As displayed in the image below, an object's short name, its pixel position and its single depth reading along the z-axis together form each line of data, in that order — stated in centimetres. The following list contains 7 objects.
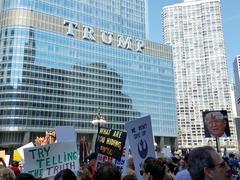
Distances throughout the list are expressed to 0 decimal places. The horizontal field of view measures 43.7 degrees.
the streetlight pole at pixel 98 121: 2322
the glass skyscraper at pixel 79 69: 8481
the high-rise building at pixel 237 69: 17081
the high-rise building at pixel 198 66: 17362
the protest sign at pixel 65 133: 941
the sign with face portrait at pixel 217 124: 1855
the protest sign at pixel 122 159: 771
